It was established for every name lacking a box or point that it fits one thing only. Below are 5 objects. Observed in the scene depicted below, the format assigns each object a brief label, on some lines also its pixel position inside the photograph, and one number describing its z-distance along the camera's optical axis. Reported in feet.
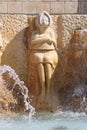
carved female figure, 26.64
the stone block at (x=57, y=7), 33.80
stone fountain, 26.74
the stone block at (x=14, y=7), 33.54
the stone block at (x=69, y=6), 33.87
